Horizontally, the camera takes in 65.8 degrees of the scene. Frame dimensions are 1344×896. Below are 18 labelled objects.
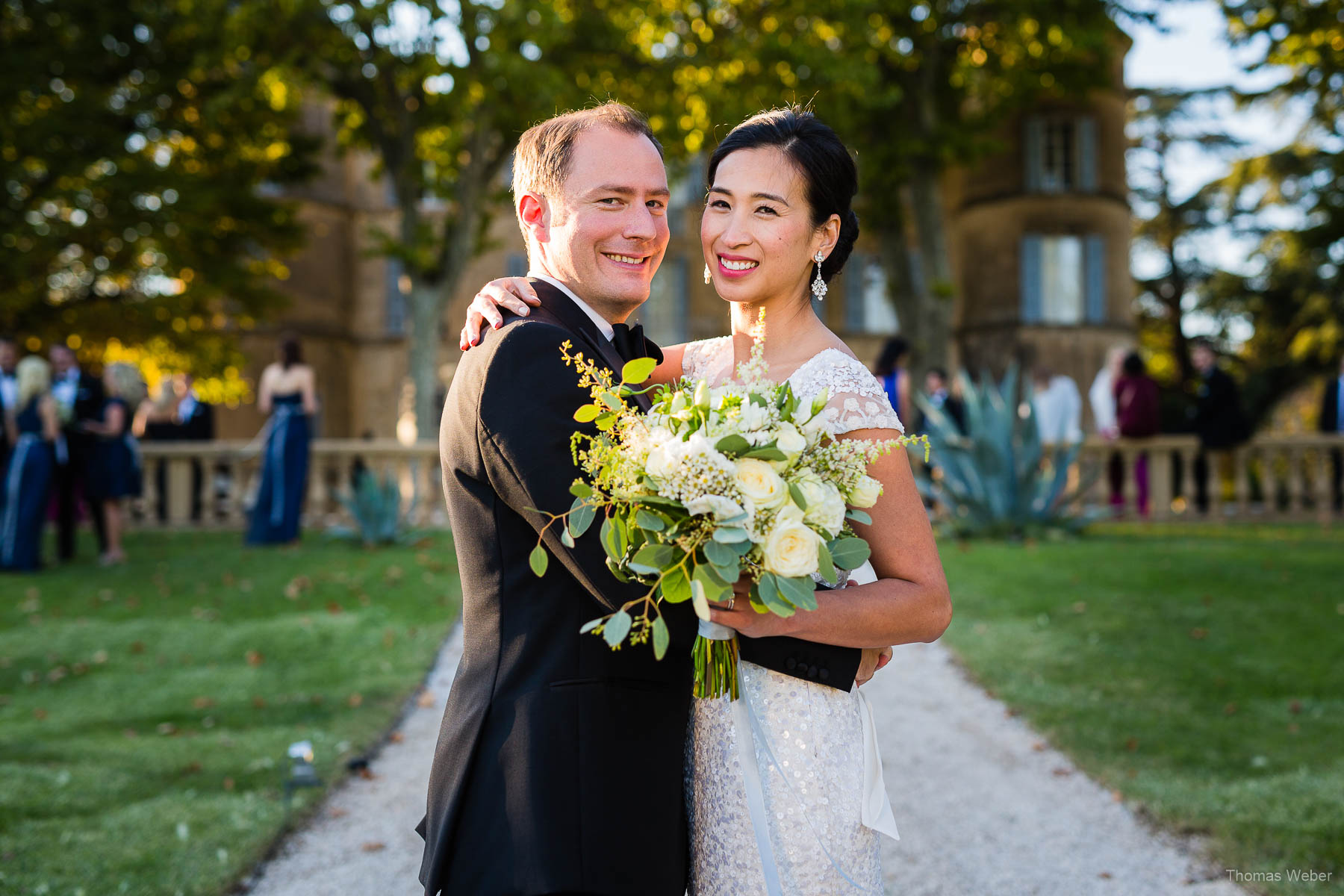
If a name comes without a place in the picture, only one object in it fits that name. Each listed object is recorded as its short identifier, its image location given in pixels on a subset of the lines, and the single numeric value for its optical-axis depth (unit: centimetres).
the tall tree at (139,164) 1684
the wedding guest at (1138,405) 1369
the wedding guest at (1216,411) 1338
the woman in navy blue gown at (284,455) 1180
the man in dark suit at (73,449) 1113
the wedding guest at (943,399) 1325
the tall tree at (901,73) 1700
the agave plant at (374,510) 1152
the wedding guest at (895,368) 1097
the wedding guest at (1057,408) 1399
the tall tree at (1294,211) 1099
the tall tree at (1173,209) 3128
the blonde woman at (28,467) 1049
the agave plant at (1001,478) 1116
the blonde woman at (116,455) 1104
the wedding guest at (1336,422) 1418
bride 217
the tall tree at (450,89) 1598
